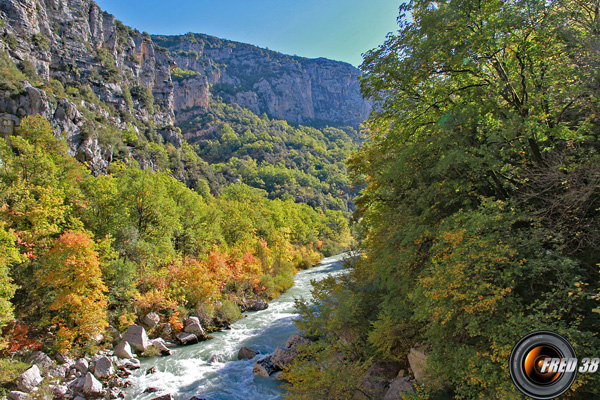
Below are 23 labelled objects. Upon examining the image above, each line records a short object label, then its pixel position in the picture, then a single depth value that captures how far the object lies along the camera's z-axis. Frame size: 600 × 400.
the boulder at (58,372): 12.89
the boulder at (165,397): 12.27
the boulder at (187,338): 19.17
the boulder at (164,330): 19.48
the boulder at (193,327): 20.33
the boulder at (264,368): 14.78
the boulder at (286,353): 15.09
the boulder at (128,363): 15.05
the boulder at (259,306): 27.56
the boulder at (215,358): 16.75
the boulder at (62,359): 13.96
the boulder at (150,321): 19.55
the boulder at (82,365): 13.81
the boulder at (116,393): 12.69
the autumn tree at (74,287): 14.41
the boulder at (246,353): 17.06
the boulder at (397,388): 9.61
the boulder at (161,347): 17.52
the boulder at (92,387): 12.32
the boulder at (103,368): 13.70
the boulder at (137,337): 17.16
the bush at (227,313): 23.30
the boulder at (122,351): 16.02
